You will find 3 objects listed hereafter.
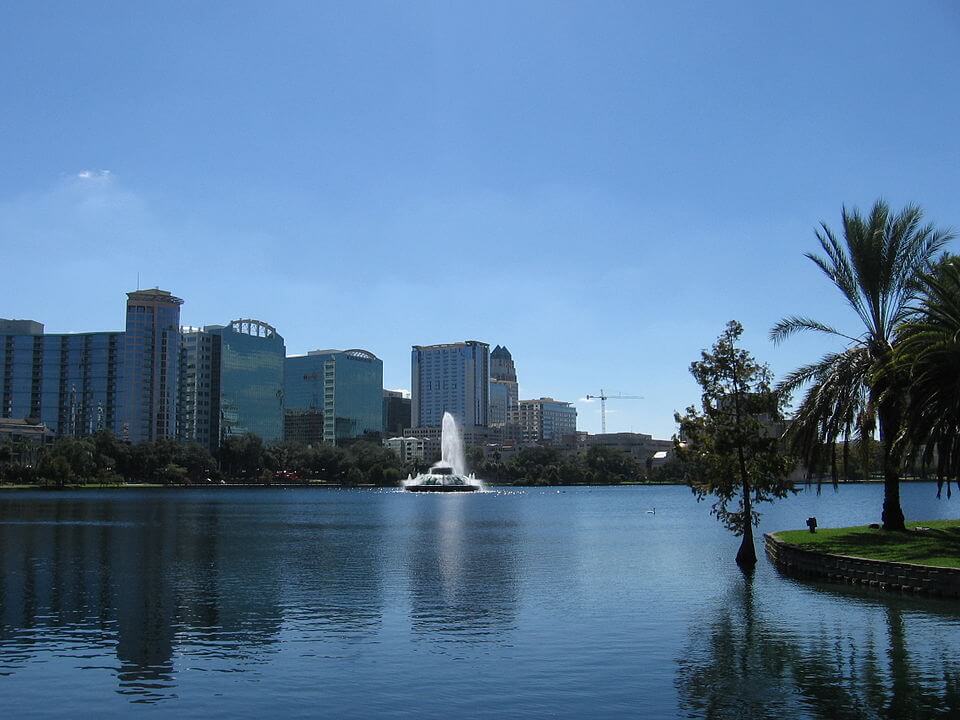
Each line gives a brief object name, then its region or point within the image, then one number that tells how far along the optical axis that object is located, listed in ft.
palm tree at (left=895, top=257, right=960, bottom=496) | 118.11
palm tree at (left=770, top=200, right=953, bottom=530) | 141.18
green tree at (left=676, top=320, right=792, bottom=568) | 139.23
